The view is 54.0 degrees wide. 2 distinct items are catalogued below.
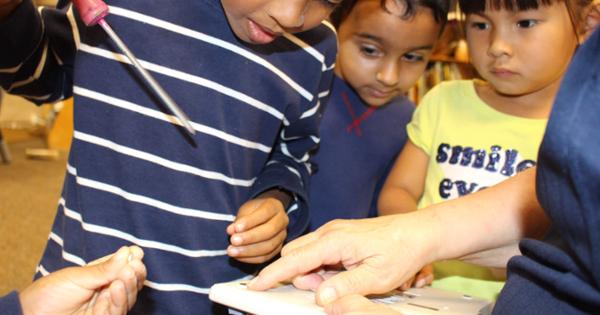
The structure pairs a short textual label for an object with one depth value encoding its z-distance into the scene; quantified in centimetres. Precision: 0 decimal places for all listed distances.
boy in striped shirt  79
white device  52
